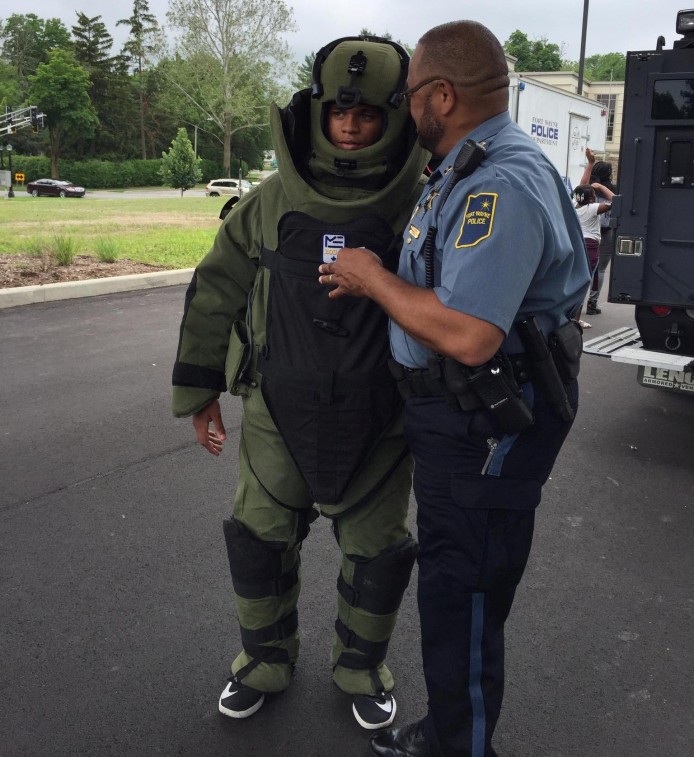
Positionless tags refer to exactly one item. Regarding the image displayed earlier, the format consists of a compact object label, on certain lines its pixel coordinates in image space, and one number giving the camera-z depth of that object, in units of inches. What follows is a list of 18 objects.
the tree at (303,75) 2506.9
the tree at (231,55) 1977.1
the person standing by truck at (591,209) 354.3
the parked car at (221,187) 1872.7
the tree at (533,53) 3474.4
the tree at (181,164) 1676.9
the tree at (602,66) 4057.6
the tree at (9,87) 2596.0
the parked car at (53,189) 1668.3
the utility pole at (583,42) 895.6
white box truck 554.9
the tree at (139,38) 2927.7
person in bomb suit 87.4
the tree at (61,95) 2290.8
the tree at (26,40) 3203.7
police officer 68.7
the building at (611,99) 2496.3
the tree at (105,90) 2716.5
